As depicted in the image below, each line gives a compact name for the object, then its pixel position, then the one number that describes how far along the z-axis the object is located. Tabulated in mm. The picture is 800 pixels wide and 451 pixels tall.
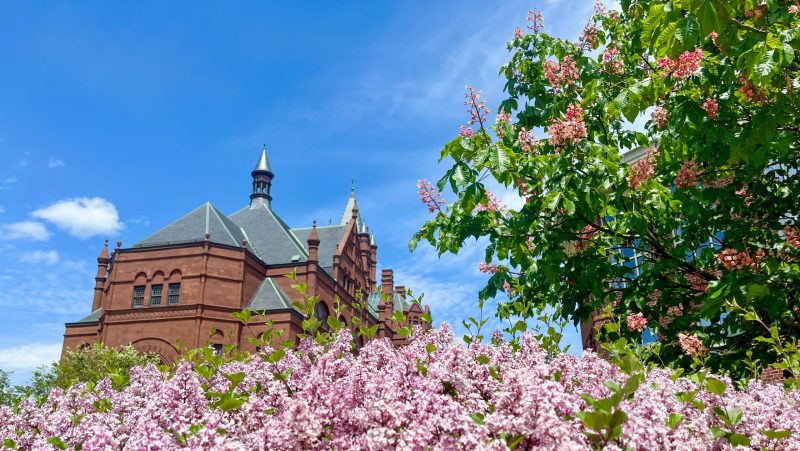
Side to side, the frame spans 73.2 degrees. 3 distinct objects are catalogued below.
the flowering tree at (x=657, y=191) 5898
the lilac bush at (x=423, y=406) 2090
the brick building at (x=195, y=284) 44312
